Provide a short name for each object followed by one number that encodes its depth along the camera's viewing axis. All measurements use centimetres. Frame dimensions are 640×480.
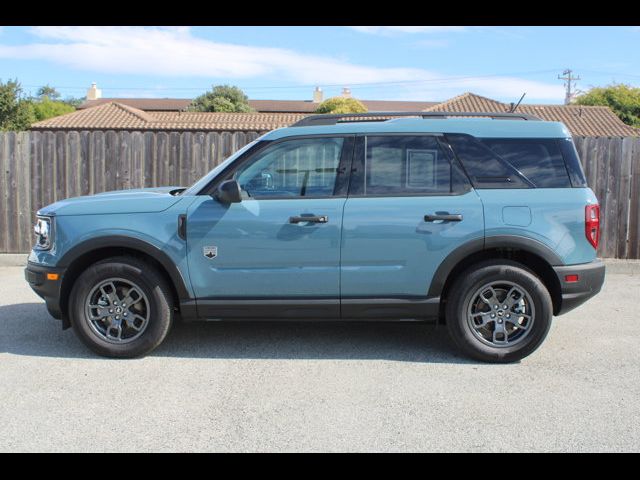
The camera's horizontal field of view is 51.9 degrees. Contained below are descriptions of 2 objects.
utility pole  8438
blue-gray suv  508
